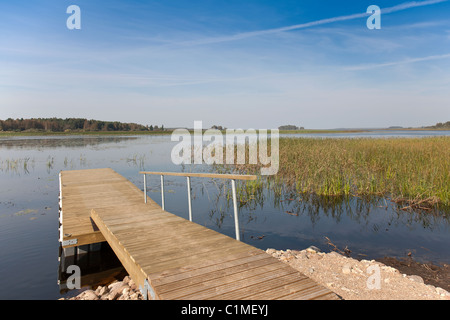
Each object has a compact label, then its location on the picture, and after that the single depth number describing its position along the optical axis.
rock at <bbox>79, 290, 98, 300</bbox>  4.88
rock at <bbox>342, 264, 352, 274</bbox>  5.22
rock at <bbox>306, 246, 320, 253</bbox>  6.46
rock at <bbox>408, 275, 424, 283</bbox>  4.96
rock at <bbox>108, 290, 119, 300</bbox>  4.74
